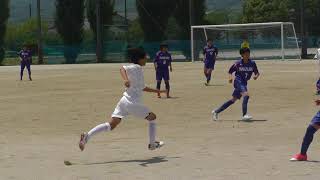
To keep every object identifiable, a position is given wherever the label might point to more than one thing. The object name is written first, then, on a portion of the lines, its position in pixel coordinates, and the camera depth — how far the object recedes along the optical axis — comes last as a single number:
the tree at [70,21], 70.69
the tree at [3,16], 72.00
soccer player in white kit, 9.70
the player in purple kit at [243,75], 14.30
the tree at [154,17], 67.94
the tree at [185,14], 67.00
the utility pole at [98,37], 63.56
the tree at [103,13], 70.44
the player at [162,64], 21.36
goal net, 48.50
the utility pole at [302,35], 54.64
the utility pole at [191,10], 59.56
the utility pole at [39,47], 63.94
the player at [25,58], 33.47
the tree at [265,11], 97.31
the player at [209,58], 25.92
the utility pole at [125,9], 77.38
